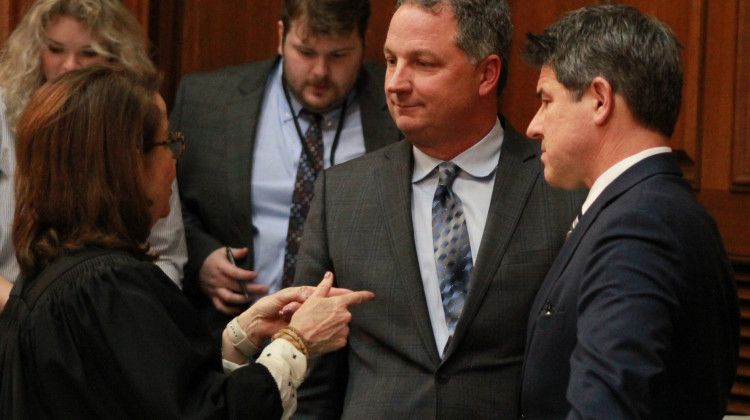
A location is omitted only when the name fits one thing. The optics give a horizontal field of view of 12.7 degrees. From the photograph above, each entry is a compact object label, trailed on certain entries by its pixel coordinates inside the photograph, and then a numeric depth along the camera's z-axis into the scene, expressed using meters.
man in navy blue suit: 4.95
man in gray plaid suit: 5.47
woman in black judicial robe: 5.12
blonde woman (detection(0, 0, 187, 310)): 5.88
